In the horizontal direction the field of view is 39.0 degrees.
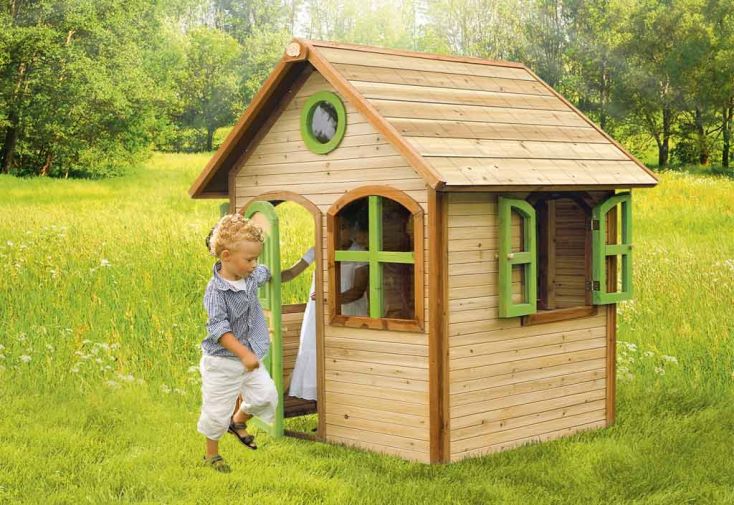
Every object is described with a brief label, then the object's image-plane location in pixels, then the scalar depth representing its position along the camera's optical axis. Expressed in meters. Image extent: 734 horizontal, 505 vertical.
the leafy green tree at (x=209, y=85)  47.91
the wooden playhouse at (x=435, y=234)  6.97
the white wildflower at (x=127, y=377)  9.21
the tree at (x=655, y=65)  38.75
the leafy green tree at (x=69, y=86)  31.55
